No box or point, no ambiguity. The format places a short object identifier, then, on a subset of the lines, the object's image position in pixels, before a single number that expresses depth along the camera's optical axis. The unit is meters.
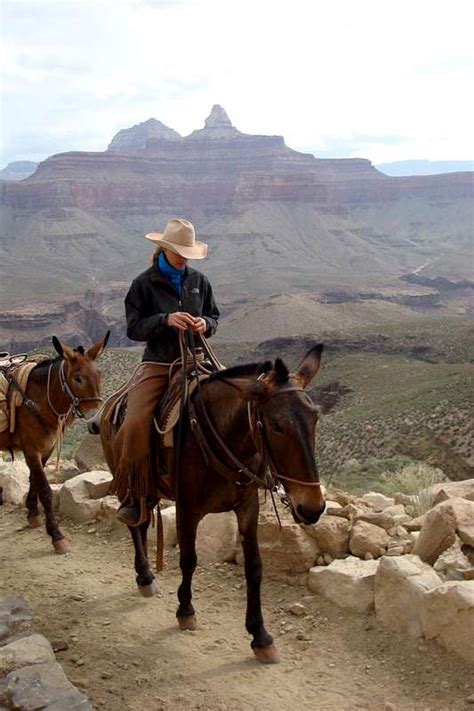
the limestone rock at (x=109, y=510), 8.30
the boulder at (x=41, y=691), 4.16
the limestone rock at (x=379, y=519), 6.57
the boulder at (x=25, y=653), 4.65
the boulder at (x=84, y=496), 8.65
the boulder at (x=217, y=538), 6.97
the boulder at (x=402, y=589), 5.20
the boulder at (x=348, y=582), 5.67
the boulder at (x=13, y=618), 5.34
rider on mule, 5.63
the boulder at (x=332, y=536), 6.38
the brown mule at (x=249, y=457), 4.46
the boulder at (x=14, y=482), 9.72
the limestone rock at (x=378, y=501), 7.72
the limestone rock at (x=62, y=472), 10.16
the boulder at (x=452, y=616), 4.77
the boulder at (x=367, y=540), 6.23
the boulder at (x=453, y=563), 5.39
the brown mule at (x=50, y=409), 7.88
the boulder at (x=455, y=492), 6.75
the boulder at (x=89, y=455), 10.75
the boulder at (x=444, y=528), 5.63
